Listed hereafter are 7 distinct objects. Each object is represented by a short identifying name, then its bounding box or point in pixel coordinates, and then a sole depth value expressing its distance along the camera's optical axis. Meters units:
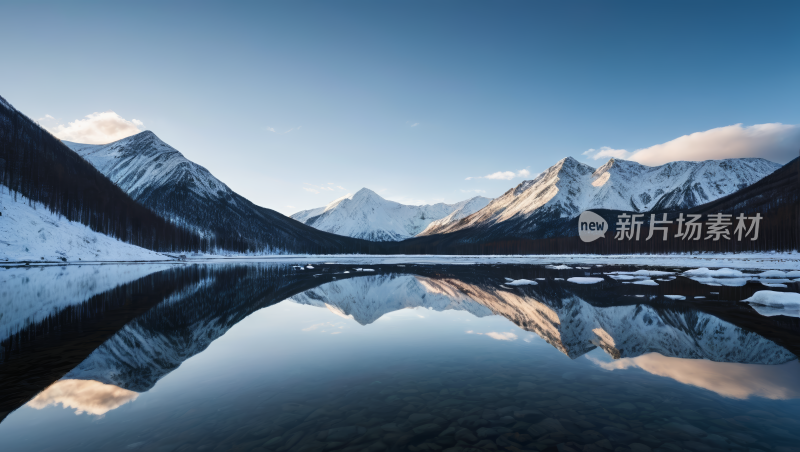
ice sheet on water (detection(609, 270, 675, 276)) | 59.95
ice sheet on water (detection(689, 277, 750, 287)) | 42.24
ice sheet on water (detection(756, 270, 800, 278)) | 51.97
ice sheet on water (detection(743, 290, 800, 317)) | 24.66
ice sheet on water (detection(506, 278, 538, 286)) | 43.91
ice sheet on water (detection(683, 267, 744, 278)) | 52.03
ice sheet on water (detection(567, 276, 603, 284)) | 45.83
